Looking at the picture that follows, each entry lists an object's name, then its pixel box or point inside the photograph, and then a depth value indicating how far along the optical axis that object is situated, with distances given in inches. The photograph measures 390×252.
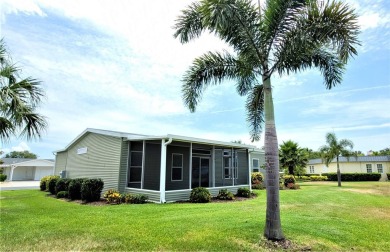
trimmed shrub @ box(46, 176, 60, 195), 638.7
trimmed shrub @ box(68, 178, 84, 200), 502.6
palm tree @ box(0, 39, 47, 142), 310.0
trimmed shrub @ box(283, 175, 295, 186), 855.8
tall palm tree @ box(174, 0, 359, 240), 224.4
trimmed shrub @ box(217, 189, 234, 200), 530.9
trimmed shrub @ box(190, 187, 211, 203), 475.8
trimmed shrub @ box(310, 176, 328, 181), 1432.1
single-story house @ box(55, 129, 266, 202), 497.7
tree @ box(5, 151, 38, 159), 2597.2
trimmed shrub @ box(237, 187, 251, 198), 577.0
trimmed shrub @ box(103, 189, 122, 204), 454.9
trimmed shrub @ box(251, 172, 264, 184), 827.4
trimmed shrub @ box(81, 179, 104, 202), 467.5
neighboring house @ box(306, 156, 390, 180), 1401.3
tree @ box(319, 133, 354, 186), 981.8
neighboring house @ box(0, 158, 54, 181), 1455.5
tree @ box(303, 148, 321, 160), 1868.8
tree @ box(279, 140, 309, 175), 1023.0
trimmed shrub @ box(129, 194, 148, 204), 449.4
